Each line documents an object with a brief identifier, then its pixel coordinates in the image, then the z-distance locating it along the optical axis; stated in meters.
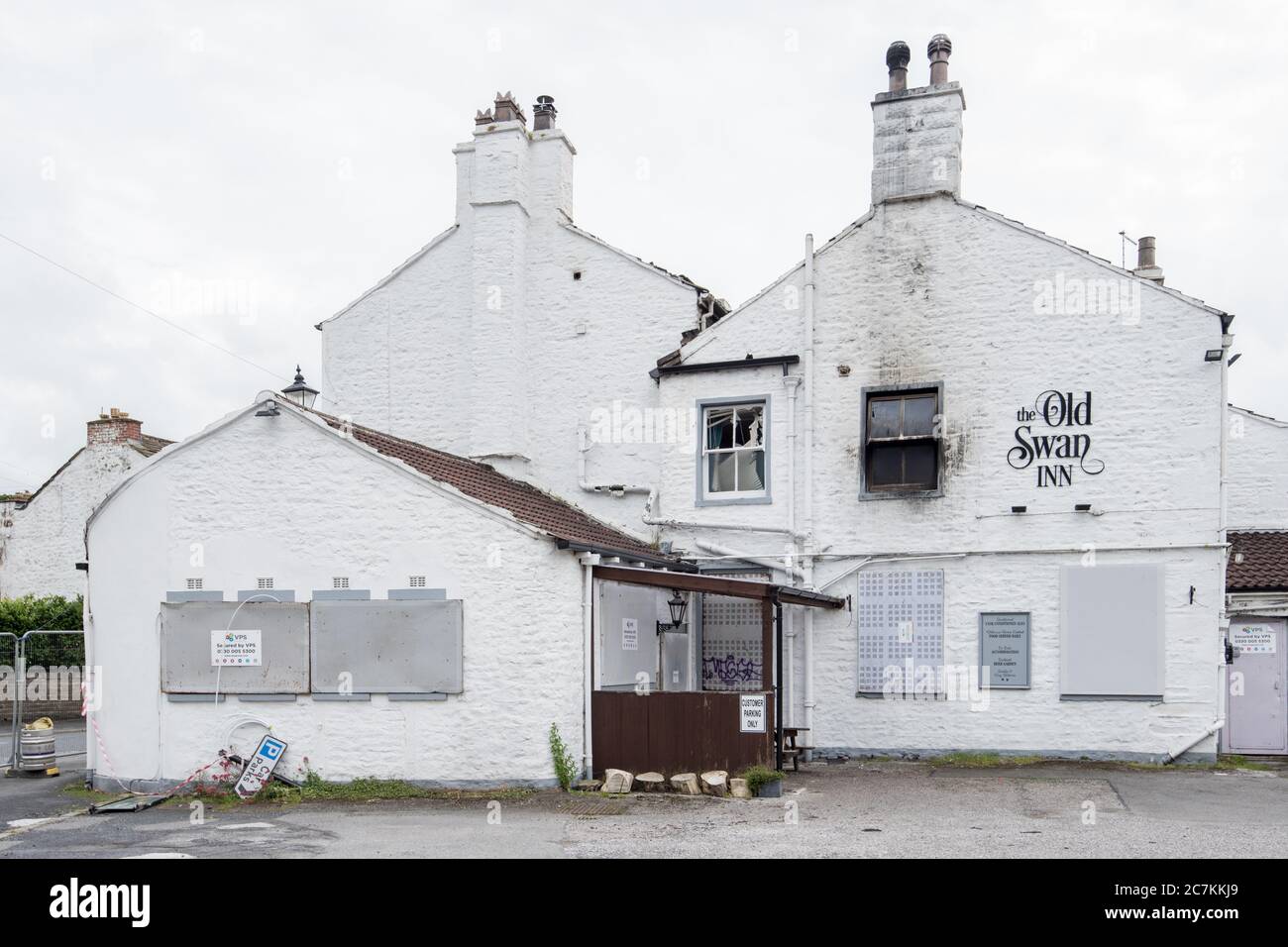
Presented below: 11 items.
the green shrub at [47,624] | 24.33
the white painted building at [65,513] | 29.19
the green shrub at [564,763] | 14.03
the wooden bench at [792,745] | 16.19
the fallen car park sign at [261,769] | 14.21
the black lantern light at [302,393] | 25.81
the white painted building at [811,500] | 14.60
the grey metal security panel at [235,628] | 14.66
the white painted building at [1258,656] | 17.33
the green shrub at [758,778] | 13.84
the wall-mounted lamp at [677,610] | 17.39
